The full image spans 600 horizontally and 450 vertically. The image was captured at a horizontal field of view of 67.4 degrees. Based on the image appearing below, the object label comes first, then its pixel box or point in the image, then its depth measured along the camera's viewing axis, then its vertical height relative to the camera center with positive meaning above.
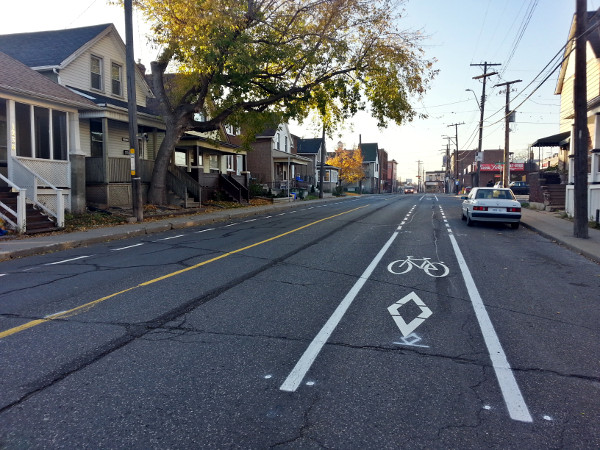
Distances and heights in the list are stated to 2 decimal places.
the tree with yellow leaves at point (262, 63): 16.91 +5.72
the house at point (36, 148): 14.36 +1.94
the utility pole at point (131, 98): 16.23 +3.62
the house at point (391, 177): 121.50 +5.03
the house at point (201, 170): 24.73 +1.64
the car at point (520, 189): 48.38 +0.60
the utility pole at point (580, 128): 13.41 +1.97
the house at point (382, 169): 104.97 +6.51
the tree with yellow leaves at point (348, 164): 70.69 +4.89
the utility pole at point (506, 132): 29.24 +4.16
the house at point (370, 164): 92.29 +6.41
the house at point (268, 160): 45.06 +3.59
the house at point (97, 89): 19.48 +5.25
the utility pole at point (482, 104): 38.54 +8.13
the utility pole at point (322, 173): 40.63 +2.13
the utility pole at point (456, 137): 72.88 +9.77
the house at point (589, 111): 17.89 +3.80
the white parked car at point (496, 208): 16.38 -0.49
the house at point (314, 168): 60.16 +3.80
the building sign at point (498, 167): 69.66 +4.44
